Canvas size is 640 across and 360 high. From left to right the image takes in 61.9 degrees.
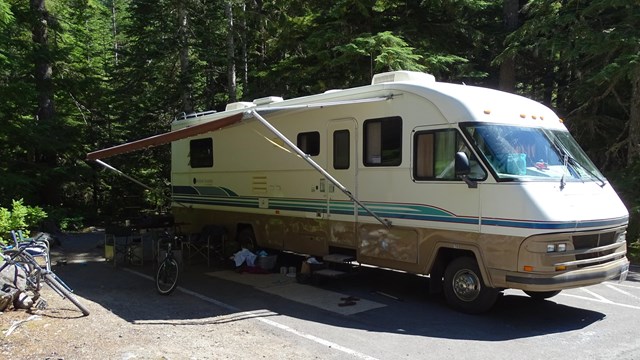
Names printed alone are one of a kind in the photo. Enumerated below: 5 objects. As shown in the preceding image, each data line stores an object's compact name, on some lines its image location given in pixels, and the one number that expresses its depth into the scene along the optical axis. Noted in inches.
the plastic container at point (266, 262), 380.8
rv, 243.9
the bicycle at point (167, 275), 312.3
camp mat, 285.3
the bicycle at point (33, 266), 254.1
